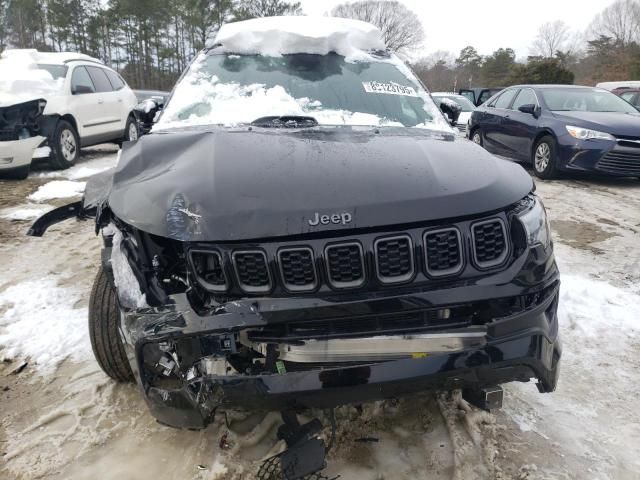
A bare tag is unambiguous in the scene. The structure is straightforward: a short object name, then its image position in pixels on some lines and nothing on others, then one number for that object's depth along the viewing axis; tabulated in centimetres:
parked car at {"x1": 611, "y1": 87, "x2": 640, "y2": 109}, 1406
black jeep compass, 166
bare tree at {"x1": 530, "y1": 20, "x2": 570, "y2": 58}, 6116
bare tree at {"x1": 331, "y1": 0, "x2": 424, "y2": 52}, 5281
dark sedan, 713
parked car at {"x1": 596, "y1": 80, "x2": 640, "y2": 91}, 1779
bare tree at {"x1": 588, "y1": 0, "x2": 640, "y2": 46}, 5303
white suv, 705
